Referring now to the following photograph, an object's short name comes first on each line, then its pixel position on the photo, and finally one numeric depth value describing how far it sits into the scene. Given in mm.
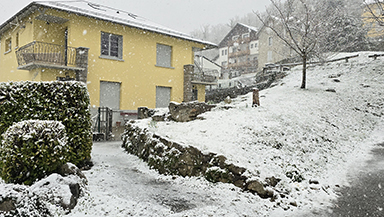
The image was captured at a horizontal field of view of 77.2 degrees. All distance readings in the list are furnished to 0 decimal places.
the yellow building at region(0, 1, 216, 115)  12953
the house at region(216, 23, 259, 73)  43531
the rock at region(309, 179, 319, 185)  4426
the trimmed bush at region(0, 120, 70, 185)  3311
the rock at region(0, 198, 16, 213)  2840
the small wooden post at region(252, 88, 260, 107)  7711
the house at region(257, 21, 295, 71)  36638
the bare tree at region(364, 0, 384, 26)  9043
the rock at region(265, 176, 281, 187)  4124
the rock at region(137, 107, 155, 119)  9594
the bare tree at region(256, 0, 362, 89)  11953
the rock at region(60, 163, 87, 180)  3699
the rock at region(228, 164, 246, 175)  4215
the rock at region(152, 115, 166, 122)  7727
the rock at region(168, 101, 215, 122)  7039
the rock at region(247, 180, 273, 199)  3926
